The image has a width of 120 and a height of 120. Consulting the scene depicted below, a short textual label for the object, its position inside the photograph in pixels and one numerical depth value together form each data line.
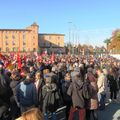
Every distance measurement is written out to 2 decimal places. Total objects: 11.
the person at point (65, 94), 3.70
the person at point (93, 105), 3.59
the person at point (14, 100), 3.57
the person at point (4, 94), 2.91
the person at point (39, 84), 3.45
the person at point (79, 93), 3.47
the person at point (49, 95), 3.35
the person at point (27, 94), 3.29
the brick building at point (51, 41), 56.92
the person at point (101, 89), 4.65
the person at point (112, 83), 5.53
